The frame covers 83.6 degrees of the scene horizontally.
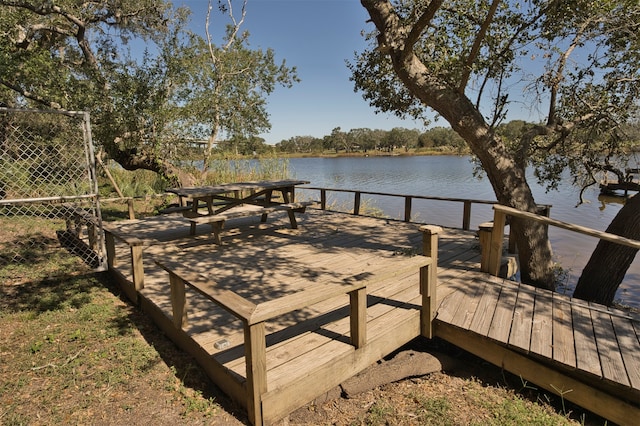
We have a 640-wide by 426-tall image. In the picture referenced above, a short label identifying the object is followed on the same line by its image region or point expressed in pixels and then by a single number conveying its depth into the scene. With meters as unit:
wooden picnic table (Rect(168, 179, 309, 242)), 5.44
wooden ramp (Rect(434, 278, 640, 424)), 2.58
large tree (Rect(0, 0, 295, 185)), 6.88
